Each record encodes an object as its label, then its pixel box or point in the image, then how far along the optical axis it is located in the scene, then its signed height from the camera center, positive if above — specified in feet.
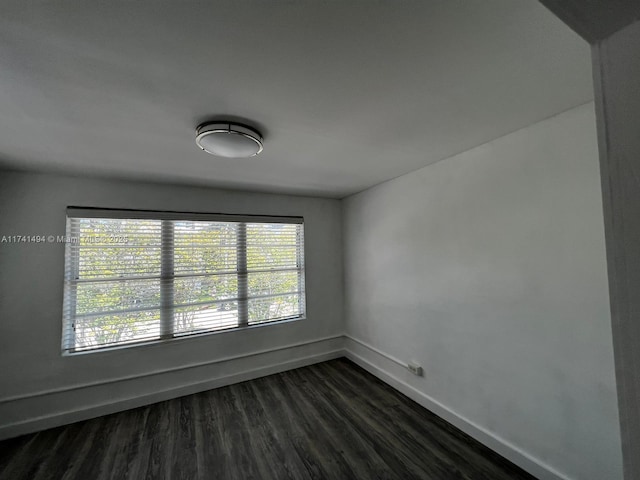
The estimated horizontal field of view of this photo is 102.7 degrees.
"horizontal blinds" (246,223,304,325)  10.53 -0.81
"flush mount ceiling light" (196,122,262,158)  4.88 +2.30
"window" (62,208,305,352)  8.01 -0.70
